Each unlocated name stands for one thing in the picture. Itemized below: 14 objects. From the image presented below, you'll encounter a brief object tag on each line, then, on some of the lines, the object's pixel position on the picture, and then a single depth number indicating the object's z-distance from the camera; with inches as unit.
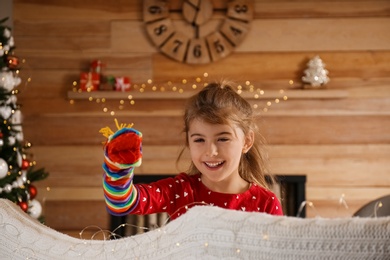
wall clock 162.1
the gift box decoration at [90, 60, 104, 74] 162.2
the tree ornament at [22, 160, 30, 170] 140.4
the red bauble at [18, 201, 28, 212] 134.4
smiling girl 54.7
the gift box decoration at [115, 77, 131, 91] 162.9
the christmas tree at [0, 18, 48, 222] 132.4
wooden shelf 161.6
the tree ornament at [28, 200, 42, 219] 142.0
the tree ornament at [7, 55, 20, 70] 134.0
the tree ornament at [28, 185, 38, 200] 144.6
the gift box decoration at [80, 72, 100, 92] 162.4
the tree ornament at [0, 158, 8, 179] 127.6
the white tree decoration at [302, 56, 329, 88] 160.9
